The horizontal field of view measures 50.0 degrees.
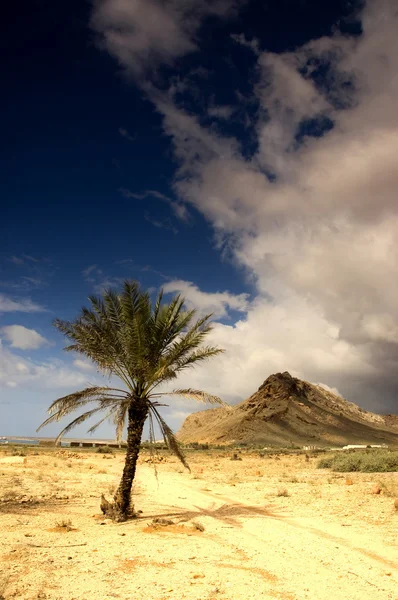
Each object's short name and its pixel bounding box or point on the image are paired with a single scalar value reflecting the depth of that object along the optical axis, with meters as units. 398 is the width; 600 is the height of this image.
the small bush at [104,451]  53.50
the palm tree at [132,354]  12.56
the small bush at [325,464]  32.20
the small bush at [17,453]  42.63
